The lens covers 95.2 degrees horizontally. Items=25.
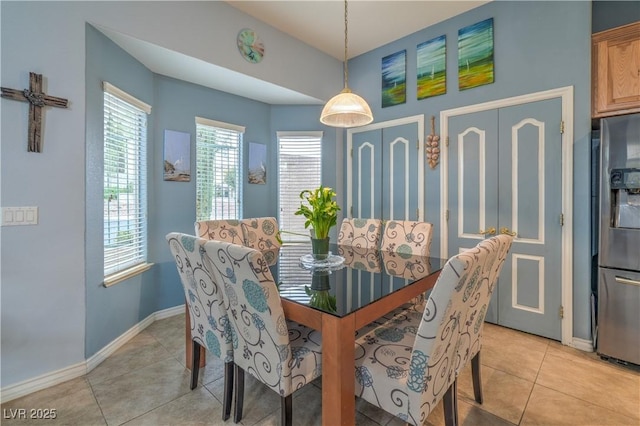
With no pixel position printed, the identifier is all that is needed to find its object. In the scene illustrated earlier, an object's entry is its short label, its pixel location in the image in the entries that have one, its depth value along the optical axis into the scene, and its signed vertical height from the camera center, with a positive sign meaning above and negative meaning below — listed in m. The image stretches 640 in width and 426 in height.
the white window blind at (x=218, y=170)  3.39 +0.54
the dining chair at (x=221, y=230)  2.41 -0.14
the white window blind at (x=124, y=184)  2.43 +0.27
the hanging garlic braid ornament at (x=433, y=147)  3.18 +0.74
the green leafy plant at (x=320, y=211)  1.93 +0.02
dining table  1.21 -0.41
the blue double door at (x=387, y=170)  3.39 +0.56
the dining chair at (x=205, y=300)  1.48 -0.47
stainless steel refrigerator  2.05 -0.18
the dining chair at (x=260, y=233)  2.78 -0.18
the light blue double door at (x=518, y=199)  2.54 +0.16
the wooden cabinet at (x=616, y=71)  2.07 +1.07
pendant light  2.08 +0.78
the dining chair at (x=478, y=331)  1.26 -0.57
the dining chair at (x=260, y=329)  1.21 -0.53
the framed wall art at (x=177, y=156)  3.09 +0.63
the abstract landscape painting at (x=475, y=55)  2.85 +1.61
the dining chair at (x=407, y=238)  2.43 -0.20
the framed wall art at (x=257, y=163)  3.84 +0.68
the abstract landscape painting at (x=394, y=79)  3.47 +1.65
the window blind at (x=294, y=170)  4.04 +0.61
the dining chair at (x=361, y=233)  2.76 -0.18
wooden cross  1.84 +0.71
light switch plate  1.80 -0.02
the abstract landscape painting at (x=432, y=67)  3.15 +1.63
